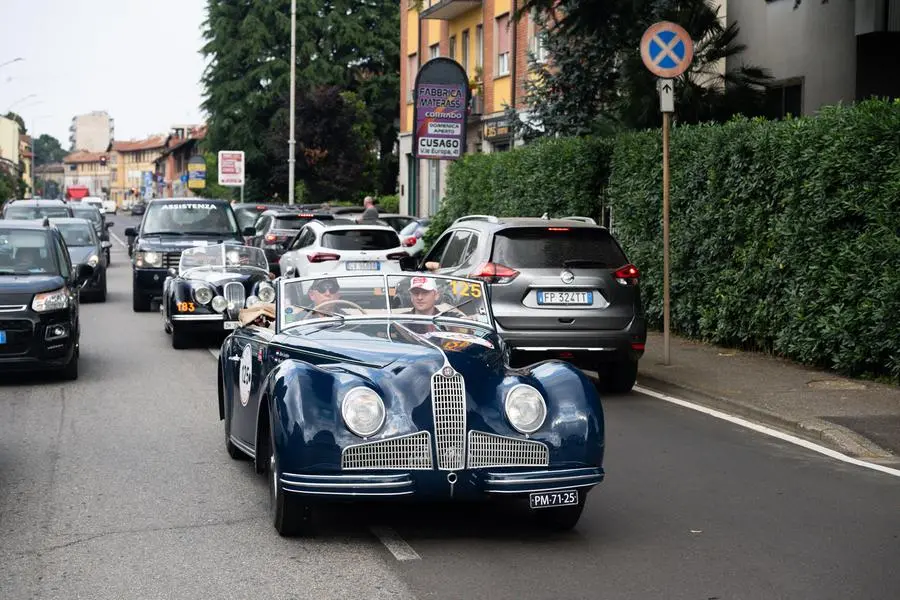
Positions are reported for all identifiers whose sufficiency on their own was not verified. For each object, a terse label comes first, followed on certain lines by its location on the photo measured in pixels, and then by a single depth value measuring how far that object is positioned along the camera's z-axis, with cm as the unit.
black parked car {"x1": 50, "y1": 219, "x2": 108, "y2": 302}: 2617
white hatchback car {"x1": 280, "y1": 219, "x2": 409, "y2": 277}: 2298
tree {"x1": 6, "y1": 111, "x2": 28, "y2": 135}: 18405
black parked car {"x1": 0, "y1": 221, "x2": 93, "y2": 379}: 1345
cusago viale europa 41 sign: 2520
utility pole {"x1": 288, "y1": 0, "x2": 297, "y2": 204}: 5549
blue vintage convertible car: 679
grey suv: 1302
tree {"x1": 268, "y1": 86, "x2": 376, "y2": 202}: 6016
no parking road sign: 1520
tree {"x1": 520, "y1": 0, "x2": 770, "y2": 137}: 1694
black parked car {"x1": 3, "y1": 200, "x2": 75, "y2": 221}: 3250
